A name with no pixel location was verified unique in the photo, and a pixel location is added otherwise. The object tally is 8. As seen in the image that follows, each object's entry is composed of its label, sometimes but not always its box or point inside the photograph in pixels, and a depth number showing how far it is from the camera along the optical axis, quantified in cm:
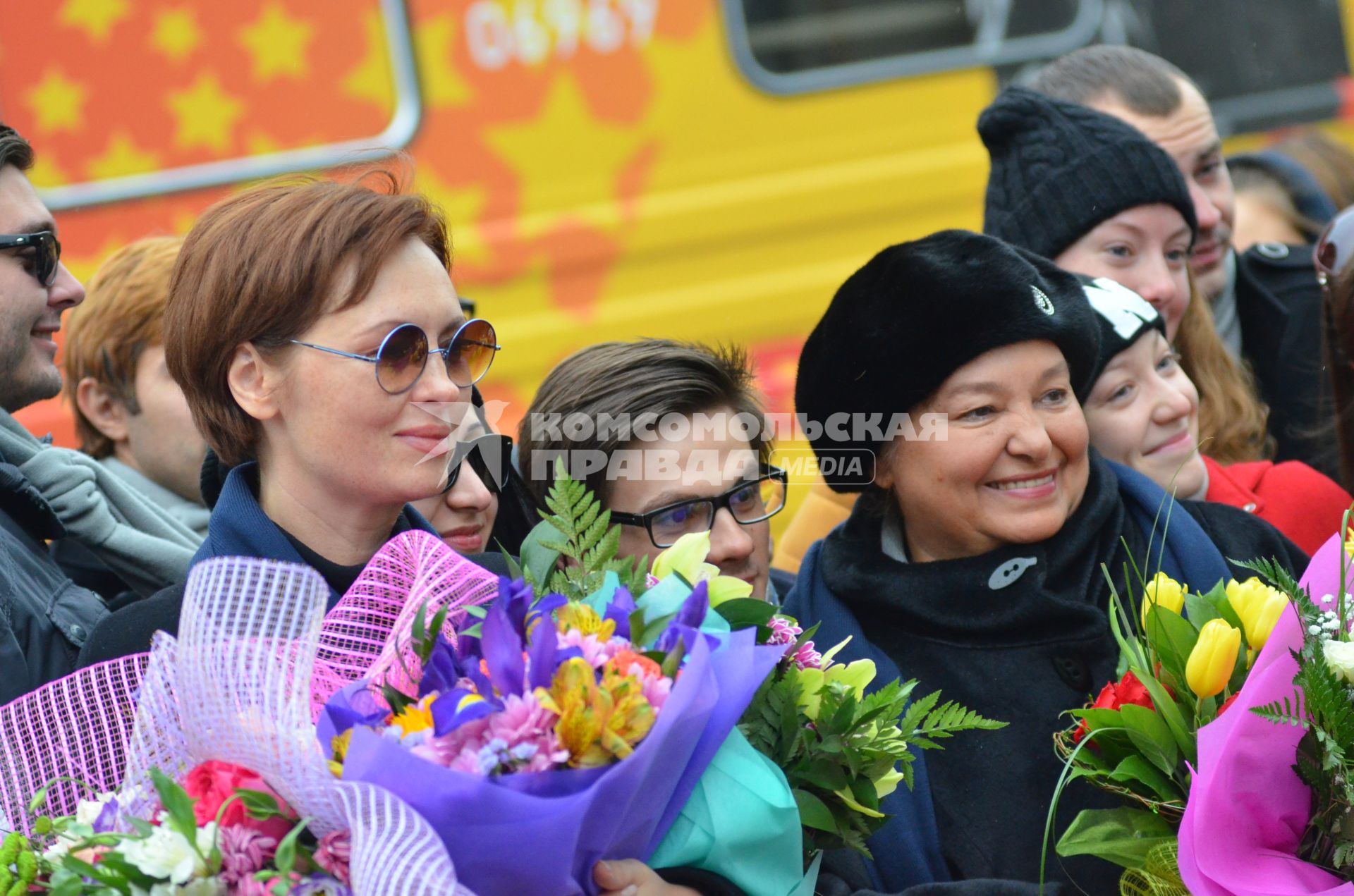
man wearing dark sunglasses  515
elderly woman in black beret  513
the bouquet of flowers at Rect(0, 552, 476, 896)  312
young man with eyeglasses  560
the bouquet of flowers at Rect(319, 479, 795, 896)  321
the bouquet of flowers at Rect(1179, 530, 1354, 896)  369
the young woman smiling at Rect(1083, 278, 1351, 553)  606
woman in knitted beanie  670
